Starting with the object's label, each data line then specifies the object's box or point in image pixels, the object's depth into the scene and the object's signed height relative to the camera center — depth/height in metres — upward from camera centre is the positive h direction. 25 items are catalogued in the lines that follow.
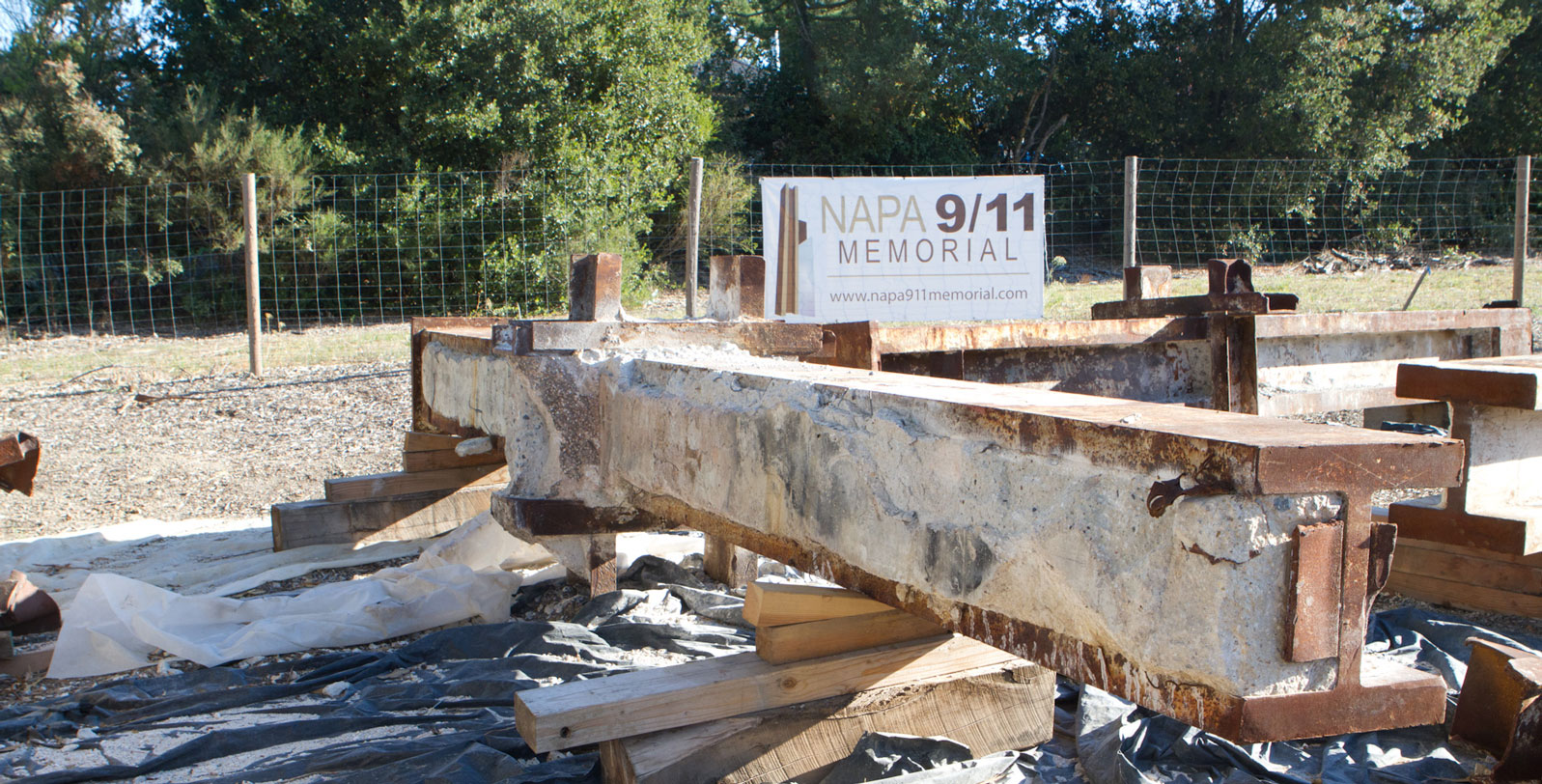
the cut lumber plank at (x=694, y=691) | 2.44 -0.92
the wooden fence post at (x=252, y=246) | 9.05 +0.50
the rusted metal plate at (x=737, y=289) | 3.79 +0.03
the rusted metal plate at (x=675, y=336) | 3.46 -0.12
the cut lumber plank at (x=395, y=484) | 5.41 -0.90
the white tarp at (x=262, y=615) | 3.80 -1.14
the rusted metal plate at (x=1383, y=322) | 4.71 -0.17
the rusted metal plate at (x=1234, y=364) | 4.54 -0.32
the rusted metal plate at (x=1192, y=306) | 5.02 -0.08
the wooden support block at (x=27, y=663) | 3.68 -1.20
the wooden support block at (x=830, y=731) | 2.52 -1.06
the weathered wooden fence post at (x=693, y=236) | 8.95 +0.53
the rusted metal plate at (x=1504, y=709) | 2.71 -1.12
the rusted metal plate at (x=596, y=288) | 3.55 +0.04
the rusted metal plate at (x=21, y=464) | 3.48 -0.50
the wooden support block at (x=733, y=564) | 4.17 -1.03
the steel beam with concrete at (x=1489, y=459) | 3.42 -0.58
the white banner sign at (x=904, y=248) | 8.86 +0.38
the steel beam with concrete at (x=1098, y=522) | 1.55 -0.40
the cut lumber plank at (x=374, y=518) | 5.23 -1.06
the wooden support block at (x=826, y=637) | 2.60 -0.82
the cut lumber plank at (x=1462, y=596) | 4.04 -1.19
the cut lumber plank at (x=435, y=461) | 5.46 -0.80
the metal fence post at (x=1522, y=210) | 8.80 +0.59
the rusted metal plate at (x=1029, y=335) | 3.84 -0.16
